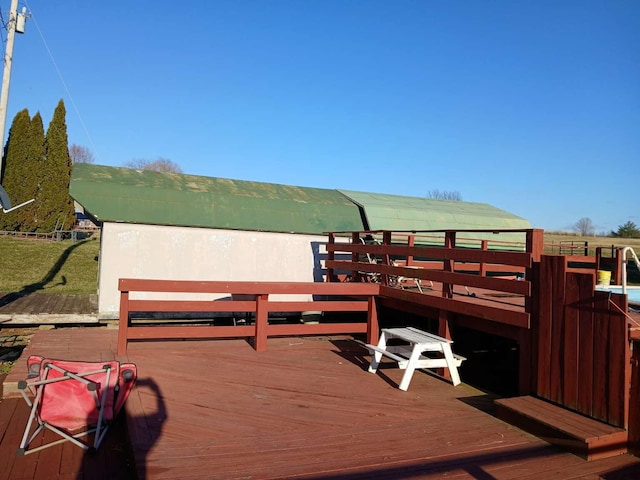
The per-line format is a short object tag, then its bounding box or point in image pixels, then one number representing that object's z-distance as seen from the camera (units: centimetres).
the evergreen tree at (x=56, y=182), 2459
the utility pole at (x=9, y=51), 899
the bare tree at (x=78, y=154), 5738
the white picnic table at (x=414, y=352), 518
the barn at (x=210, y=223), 845
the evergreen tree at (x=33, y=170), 2398
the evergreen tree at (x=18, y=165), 2419
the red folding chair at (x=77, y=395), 411
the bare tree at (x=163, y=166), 5776
